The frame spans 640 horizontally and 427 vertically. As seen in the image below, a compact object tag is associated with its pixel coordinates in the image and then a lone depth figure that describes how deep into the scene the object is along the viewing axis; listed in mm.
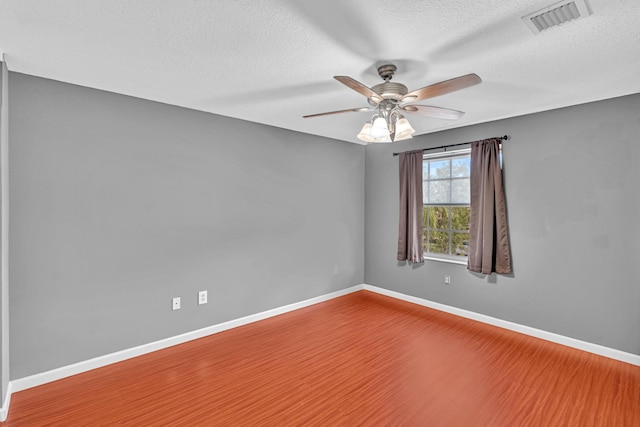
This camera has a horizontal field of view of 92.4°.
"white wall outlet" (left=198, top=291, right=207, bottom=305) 3316
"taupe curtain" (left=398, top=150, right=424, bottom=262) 4375
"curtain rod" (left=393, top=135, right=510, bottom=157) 3561
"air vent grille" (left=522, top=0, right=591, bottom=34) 1537
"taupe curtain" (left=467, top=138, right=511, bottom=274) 3570
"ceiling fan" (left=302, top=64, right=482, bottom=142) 1952
